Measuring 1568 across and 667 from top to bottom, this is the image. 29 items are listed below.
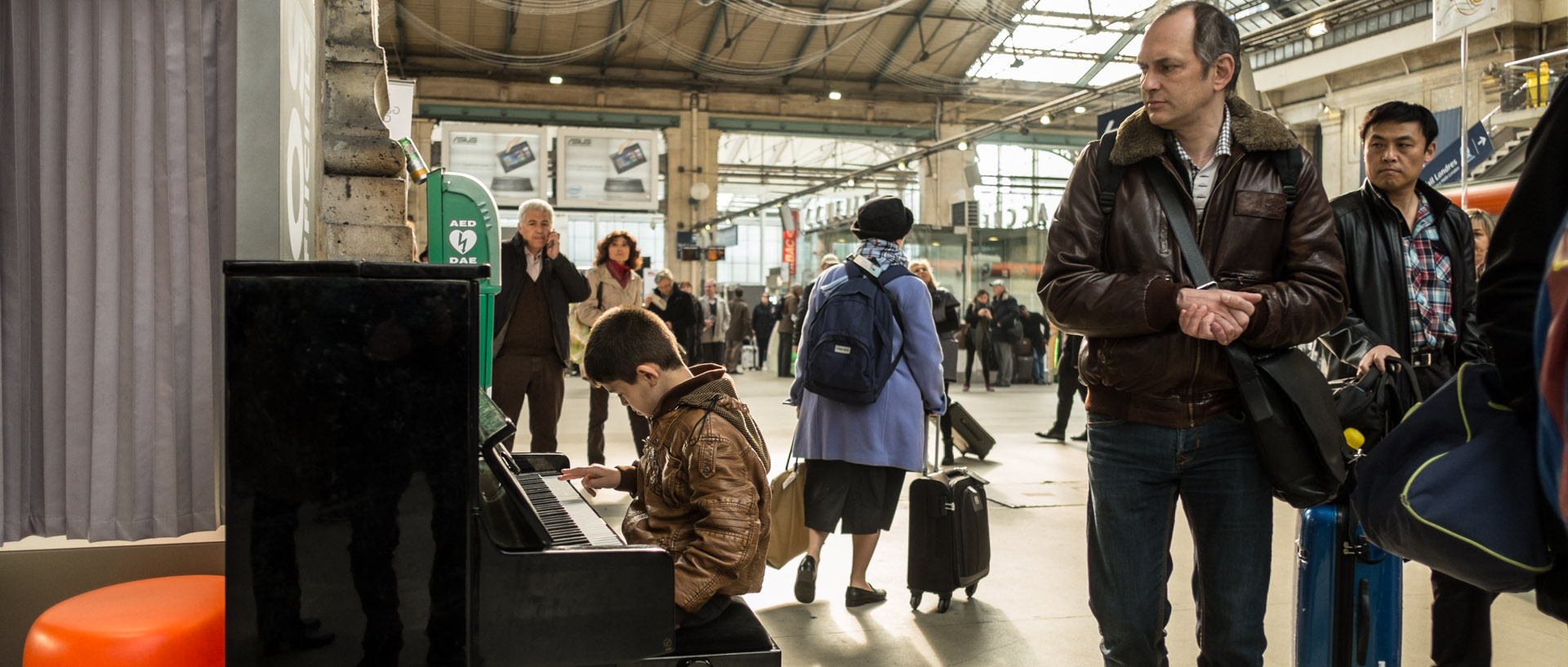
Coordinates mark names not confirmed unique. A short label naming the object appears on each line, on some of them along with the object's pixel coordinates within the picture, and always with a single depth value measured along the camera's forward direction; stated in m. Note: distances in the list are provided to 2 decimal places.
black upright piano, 1.74
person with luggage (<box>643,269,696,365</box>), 9.67
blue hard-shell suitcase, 2.82
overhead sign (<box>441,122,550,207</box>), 20.11
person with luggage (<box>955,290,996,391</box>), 16.05
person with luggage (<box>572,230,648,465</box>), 7.34
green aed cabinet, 4.61
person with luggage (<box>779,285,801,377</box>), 16.19
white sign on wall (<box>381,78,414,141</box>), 6.89
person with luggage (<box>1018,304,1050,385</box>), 17.03
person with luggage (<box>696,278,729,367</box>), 15.06
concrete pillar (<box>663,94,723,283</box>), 24.08
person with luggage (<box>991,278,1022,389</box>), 16.25
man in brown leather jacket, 2.24
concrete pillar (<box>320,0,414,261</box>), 3.37
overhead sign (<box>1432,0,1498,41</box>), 7.80
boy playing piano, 2.22
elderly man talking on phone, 5.86
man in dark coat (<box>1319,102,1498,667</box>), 3.04
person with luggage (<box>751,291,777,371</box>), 21.23
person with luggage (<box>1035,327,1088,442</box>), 8.35
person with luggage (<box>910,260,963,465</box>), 8.11
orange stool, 1.93
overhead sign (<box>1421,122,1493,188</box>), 11.94
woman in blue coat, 4.27
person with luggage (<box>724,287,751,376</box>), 18.69
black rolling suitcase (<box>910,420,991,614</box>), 4.21
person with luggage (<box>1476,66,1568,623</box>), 1.35
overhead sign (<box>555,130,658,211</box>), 20.66
